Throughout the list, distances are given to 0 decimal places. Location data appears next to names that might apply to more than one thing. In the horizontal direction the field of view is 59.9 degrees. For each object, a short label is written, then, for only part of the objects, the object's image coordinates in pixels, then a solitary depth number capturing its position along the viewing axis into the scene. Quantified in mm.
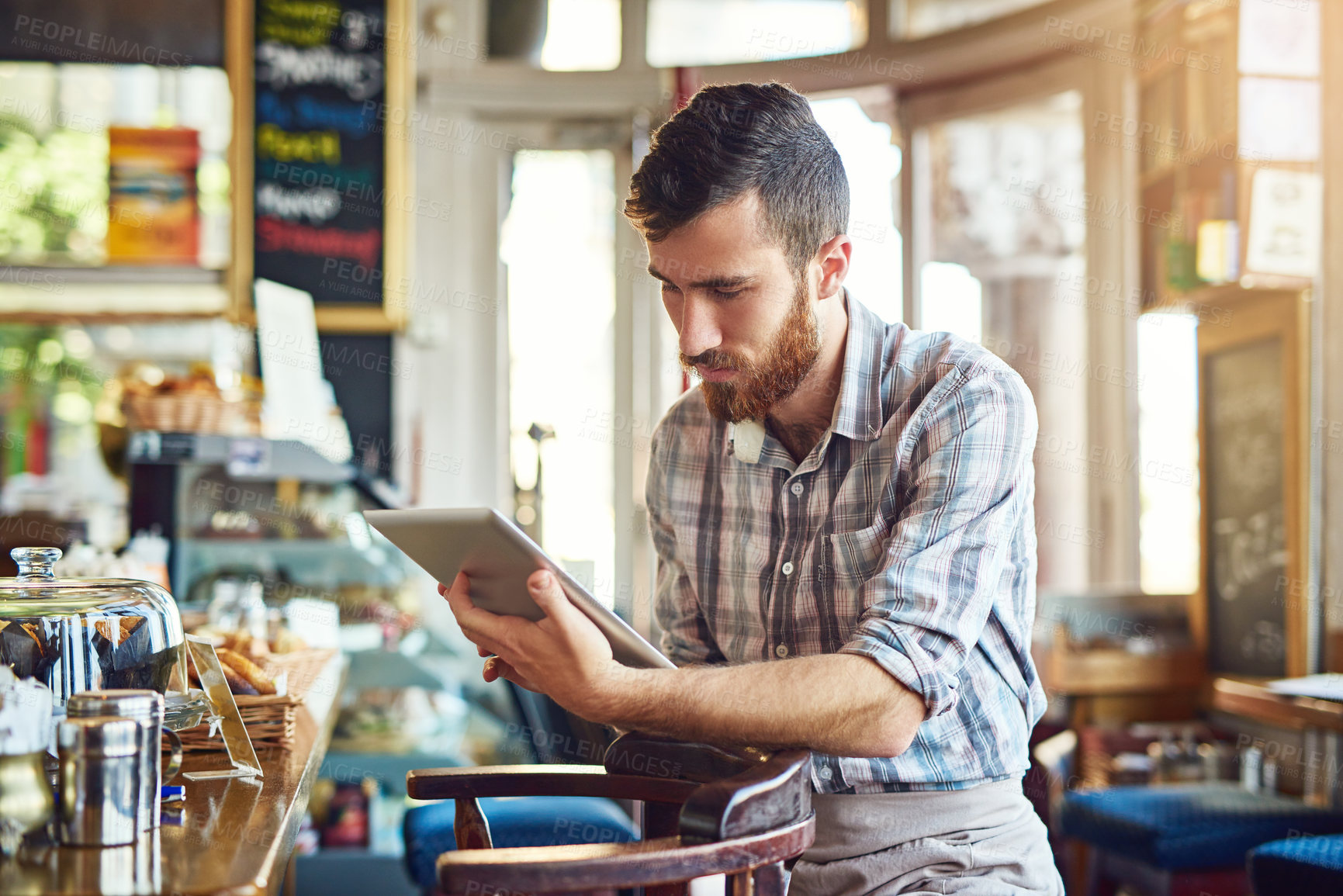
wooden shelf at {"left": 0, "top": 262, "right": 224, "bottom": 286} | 3861
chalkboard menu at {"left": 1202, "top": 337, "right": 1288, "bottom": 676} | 3088
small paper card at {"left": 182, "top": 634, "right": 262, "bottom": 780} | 1254
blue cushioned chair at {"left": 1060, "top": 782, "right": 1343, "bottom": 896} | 2406
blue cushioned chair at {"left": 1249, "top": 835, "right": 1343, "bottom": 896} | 1978
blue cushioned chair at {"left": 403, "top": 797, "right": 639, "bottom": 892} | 2168
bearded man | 1144
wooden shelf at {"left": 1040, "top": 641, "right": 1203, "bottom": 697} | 3307
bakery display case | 2758
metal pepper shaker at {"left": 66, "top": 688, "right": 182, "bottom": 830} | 928
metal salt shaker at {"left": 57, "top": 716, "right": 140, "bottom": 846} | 900
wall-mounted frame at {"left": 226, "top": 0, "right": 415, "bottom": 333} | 4008
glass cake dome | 1080
